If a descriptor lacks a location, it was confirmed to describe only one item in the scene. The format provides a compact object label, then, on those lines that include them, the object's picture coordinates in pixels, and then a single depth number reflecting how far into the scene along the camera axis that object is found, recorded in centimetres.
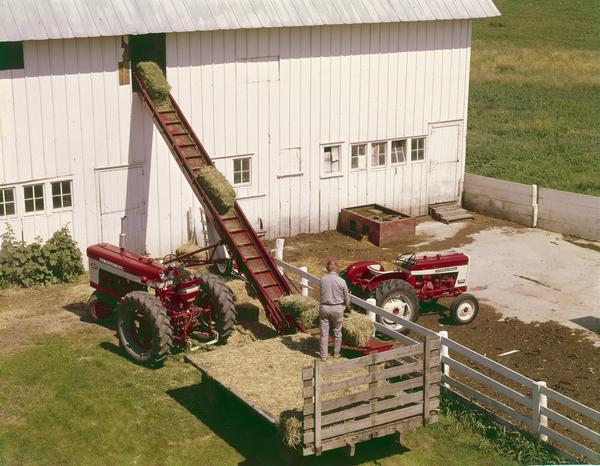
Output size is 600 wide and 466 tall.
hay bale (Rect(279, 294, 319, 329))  1664
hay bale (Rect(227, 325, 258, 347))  1753
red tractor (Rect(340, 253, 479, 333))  1838
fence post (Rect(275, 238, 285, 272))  2122
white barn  2095
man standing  1496
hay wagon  1253
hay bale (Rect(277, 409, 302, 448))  1262
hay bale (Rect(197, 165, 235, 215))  1958
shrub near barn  2053
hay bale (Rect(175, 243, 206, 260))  2269
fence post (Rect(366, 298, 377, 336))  1703
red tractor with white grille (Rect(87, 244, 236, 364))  1611
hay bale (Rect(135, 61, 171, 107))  2177
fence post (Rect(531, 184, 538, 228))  2656
